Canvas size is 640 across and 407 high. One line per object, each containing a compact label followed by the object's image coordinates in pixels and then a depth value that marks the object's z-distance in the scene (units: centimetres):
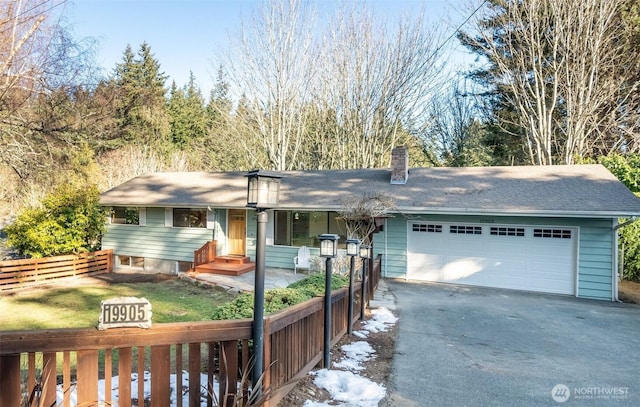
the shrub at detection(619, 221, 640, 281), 1075
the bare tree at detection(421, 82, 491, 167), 2053
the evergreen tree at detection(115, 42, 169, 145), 1390
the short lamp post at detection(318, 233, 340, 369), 417
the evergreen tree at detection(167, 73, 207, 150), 3105
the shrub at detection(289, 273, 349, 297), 529
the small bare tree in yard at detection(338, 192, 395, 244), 895
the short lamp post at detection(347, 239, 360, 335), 539
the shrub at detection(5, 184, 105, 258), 1159
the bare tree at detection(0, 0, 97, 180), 680
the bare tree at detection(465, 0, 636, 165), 1409
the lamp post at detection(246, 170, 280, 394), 278
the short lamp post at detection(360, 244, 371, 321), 650
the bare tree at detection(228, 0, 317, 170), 1791
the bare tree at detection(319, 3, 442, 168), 1814
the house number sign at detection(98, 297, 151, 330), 215
